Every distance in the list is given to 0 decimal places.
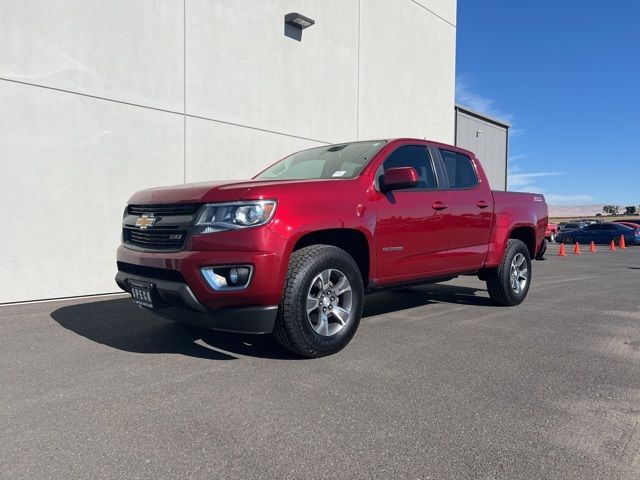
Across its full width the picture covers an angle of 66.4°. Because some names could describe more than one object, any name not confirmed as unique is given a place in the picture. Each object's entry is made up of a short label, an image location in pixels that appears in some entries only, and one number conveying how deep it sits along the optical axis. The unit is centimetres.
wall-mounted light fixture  962
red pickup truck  347
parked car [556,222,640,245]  2653
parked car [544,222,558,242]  3164
